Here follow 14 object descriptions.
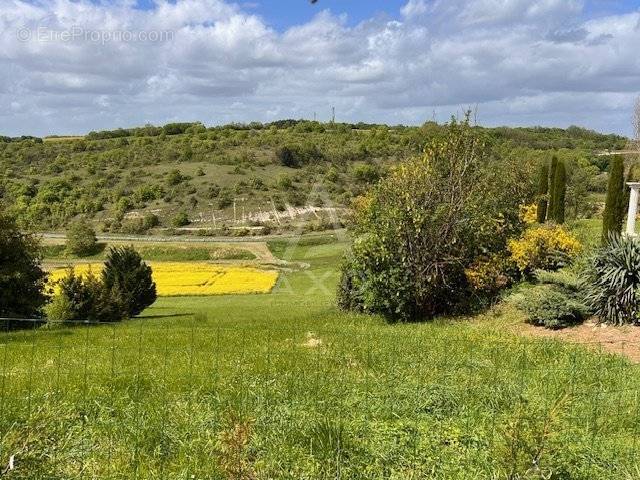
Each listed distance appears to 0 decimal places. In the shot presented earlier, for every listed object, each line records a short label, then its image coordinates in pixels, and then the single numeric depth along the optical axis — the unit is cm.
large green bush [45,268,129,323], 2297
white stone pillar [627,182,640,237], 2169
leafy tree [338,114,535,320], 1648
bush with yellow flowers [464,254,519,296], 1675
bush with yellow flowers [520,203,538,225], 1933
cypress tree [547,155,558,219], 3509
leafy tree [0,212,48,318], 2117
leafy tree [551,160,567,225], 3438
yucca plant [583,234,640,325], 1192
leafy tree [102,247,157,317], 2889
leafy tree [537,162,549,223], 3957
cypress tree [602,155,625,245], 2520
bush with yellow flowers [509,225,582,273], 1645
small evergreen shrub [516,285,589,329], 1248
